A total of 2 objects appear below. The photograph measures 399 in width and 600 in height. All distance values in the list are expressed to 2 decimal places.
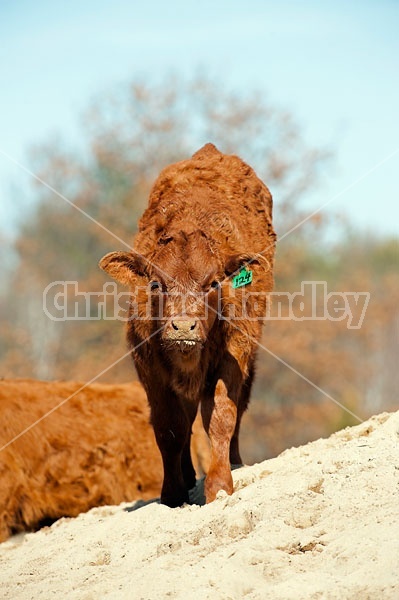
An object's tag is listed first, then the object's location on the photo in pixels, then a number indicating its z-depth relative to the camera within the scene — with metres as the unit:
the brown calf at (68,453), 19.52
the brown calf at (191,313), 14.13
